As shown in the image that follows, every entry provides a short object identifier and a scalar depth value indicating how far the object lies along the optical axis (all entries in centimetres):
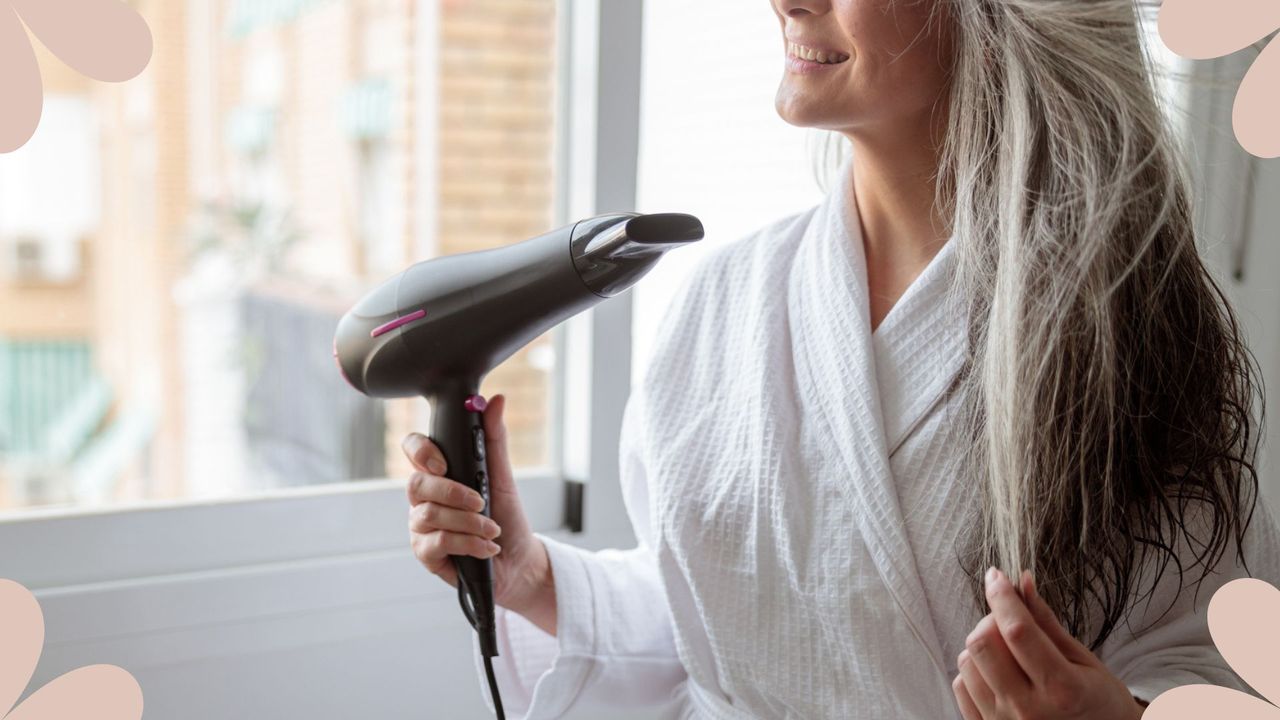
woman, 78
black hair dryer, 79
